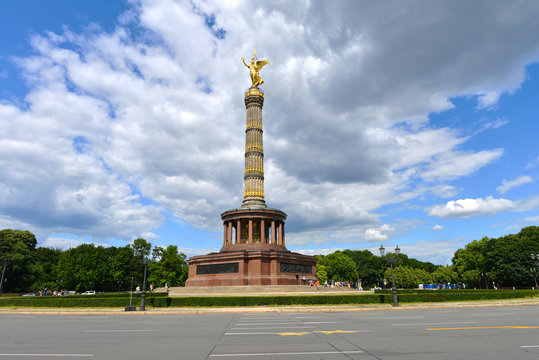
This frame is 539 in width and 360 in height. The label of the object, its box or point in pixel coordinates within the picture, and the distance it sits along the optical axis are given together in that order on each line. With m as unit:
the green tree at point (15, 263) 61.91
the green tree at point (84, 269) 63.41
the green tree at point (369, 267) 104.56
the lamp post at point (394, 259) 25.25
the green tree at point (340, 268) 83.44
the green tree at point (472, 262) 70.03
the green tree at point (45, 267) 66.75
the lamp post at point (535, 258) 30.38
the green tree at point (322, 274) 82.81
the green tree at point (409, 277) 95.44
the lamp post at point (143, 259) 25.06
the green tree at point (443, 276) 92.64
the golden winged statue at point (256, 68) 62.66
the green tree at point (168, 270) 74.56
